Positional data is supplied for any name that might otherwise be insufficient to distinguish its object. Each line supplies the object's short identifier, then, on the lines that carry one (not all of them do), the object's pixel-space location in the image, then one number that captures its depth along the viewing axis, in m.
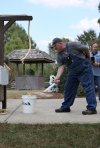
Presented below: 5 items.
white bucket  10.63
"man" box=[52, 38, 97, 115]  10.20
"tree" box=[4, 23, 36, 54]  67.28
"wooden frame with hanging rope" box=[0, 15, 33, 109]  10.88
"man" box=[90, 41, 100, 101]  13.36
